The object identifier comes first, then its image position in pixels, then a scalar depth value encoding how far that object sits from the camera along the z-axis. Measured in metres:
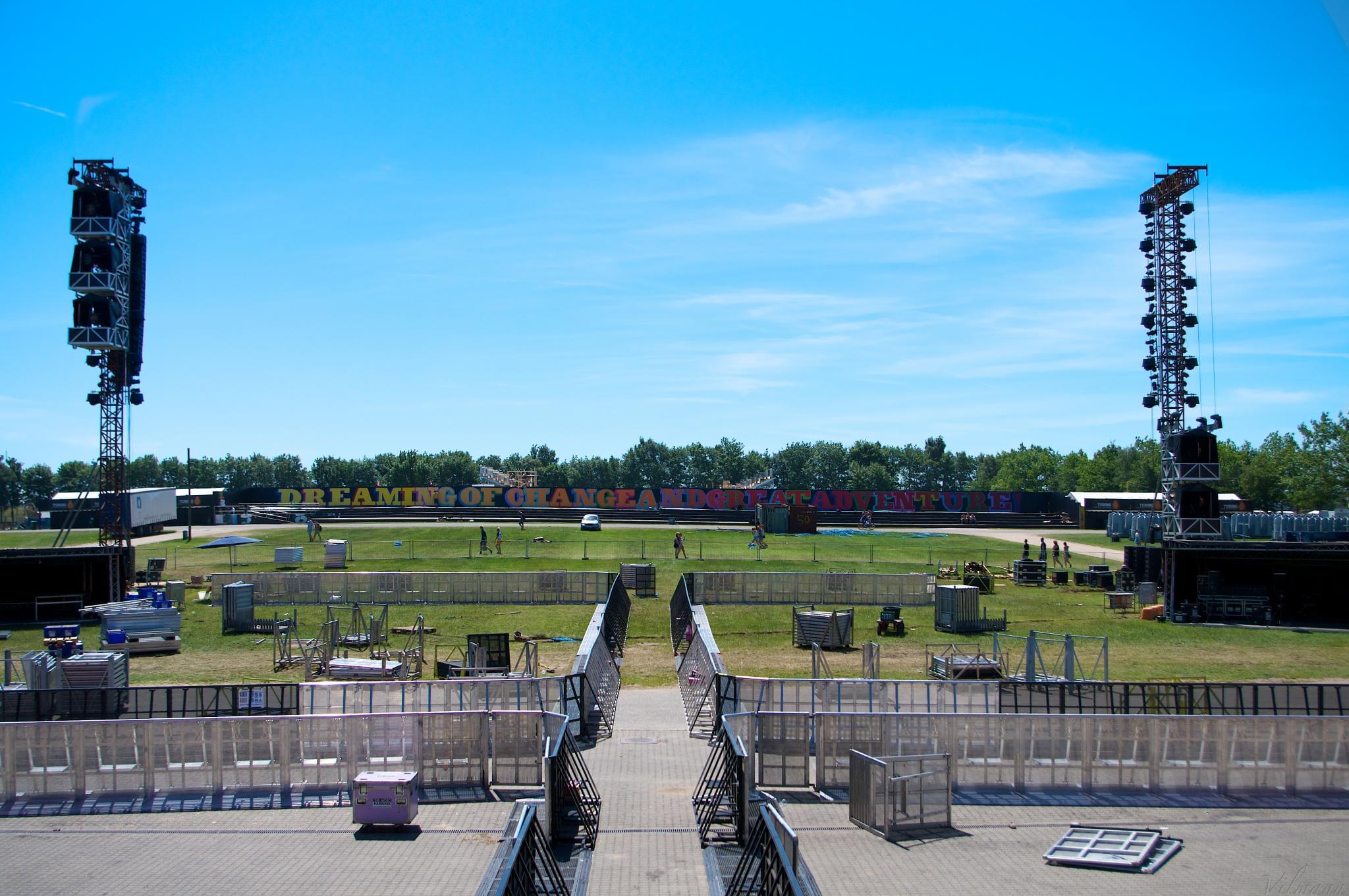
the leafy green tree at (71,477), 159.75
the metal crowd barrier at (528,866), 9.18
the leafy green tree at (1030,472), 144.00
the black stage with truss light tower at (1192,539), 35.88
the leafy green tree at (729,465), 152.00
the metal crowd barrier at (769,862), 9.28
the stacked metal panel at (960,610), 33.00
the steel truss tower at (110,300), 39.81
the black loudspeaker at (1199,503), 41.19
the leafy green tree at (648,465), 150.88
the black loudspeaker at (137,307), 41.88
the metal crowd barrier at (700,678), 19.34
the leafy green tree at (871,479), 143.25
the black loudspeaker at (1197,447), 41.56
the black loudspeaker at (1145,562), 43.72
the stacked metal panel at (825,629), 29.47
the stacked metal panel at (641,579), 41.25
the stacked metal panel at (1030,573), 46.81
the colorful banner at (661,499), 92.06
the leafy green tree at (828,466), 150.25
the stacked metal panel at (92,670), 20.50
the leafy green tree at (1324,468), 86.44
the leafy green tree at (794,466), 150.00
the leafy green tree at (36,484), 158.38
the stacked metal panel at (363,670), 23.05
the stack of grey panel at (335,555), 48.00
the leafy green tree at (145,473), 168.50
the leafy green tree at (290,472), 177.25
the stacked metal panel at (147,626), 28.58
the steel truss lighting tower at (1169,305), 43.31
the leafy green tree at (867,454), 155.75
